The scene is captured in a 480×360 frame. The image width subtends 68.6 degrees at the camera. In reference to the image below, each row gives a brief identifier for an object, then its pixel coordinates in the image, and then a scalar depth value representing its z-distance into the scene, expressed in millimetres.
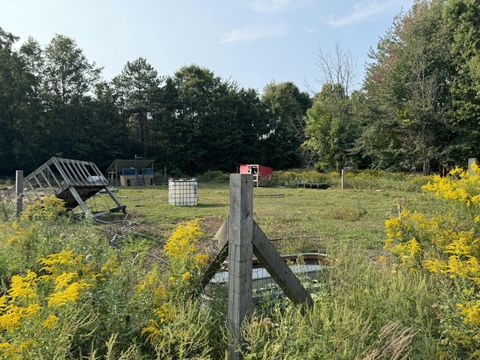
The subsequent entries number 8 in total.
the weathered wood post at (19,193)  6884
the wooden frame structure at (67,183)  8812
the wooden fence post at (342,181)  21219
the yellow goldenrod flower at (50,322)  1570
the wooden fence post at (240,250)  2092
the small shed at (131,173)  26234
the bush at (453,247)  2174
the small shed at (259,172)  24969
